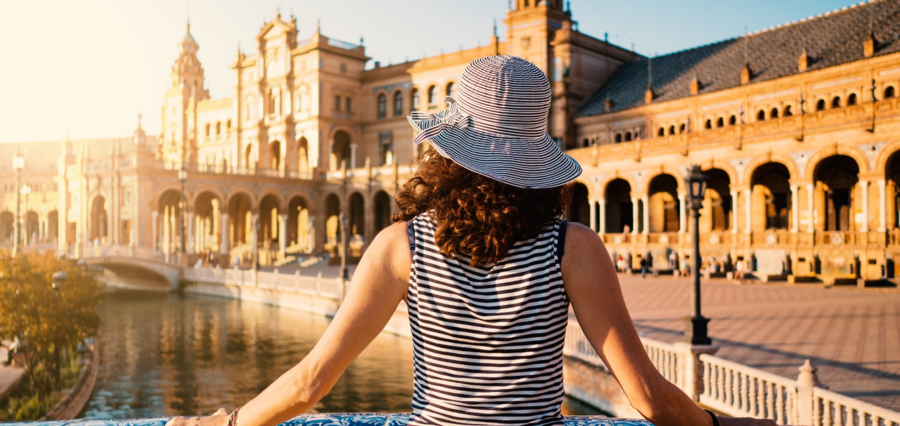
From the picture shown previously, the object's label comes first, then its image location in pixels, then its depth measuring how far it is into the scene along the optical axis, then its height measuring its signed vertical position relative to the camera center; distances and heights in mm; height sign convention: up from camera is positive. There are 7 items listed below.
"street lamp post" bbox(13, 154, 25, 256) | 29562 +2844
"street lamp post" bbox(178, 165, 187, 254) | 34750 +2708
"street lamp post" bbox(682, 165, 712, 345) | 10398 -679
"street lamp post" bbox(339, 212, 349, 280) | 25294 -456
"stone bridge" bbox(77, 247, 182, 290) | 35719 -1770
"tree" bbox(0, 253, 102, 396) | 13188 -1784
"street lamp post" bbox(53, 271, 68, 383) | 13373 -1356
